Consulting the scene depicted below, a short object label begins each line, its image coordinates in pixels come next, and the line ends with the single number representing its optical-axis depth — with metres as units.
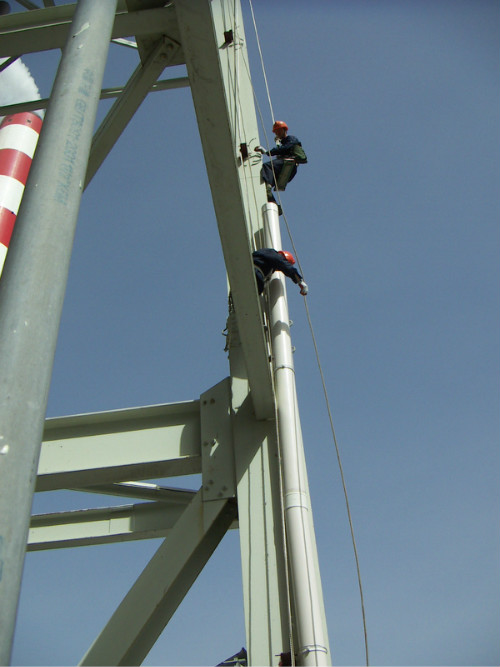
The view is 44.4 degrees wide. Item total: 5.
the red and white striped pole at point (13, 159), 7.65
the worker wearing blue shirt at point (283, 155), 8.11
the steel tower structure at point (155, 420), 1.45
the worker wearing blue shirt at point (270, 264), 5.62
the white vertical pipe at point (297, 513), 3.69
